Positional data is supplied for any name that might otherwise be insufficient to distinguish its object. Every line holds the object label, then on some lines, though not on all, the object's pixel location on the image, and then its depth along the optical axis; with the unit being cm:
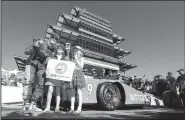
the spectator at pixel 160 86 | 770
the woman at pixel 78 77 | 319
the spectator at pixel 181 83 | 648
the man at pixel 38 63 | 325
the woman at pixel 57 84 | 309
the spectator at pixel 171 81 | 679
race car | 381
